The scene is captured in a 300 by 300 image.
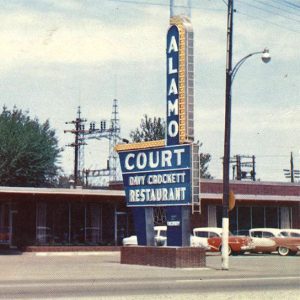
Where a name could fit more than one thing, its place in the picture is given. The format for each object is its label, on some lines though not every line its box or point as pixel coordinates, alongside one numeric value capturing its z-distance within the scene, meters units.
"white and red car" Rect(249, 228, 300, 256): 43.97
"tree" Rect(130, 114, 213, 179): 92.19
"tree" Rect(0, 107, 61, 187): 66.81
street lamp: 28.66
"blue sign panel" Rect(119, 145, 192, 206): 29.14
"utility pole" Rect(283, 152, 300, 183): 95.44
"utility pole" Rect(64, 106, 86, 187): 77.62
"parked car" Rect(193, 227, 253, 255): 43.12
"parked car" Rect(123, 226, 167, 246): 41.47
